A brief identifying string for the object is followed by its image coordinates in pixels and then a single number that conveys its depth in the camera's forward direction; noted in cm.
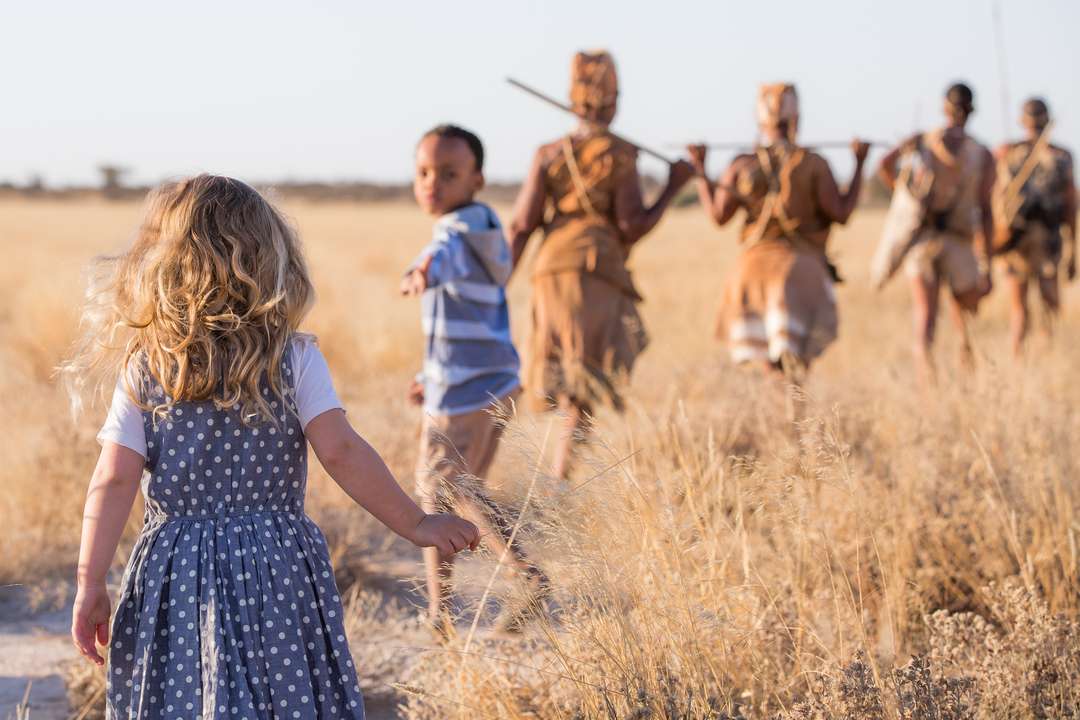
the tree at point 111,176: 8039
